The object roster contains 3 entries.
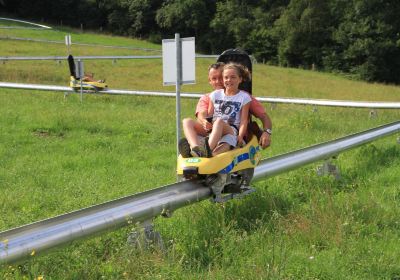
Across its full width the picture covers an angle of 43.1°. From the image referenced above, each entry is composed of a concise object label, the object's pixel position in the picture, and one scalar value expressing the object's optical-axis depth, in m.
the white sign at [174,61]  6.62
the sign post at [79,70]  17.25
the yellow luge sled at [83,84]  19.80
